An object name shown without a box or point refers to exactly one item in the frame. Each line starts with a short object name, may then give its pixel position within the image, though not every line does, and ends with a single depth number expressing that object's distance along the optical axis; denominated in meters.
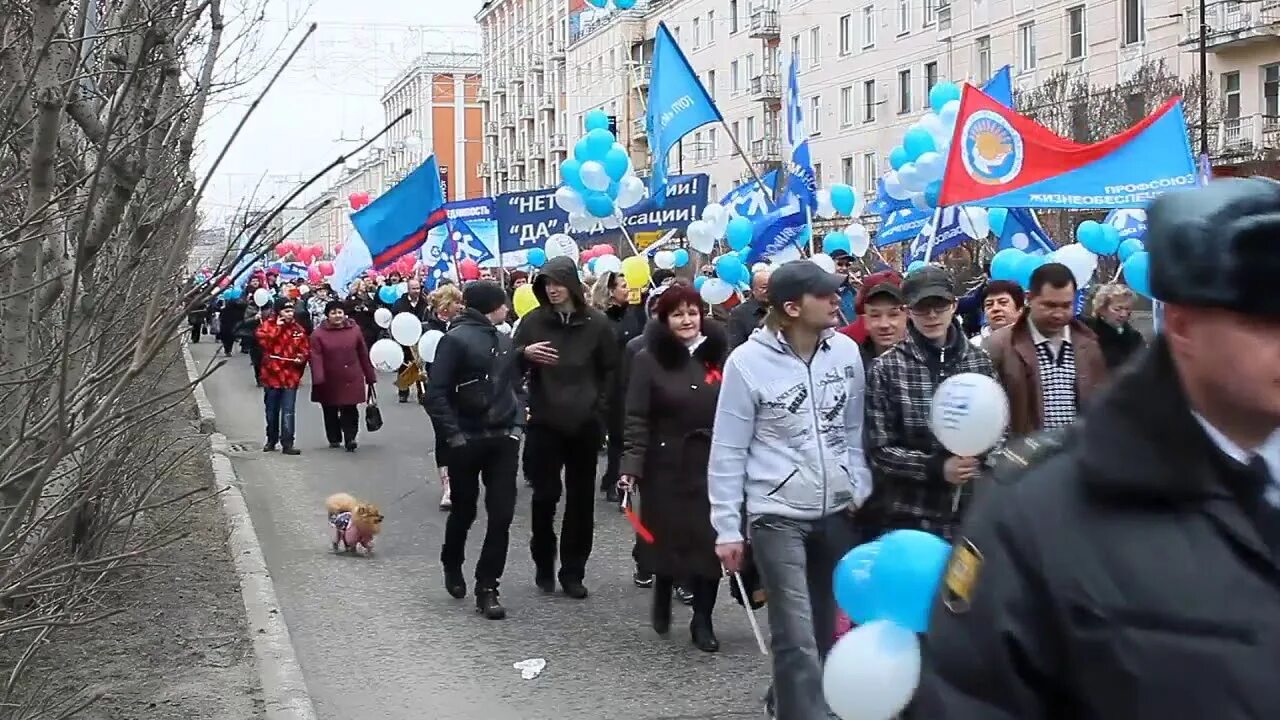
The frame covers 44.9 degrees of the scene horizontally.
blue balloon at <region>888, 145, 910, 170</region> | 18.33
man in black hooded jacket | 8.74
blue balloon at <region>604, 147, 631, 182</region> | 18.33
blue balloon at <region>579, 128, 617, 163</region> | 18.34
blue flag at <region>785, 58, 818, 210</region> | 16.70
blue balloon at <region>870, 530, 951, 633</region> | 3.11
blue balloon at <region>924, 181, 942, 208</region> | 16.62
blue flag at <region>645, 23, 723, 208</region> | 16.66
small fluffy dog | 10.26
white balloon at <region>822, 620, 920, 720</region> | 3.02
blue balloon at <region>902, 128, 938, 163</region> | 16.75
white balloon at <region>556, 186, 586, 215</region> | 19.52
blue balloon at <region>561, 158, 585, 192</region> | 19.05
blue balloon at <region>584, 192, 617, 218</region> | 18.91
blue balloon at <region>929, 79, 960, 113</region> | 18.22
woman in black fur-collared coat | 7.43
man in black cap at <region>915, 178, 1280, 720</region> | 1.61
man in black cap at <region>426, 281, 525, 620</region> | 8.39
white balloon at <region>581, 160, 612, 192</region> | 18.20
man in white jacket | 5.70
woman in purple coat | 16.06
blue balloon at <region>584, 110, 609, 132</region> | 19.03
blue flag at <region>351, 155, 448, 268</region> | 20.92
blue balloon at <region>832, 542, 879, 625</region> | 3.24
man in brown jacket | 6.16
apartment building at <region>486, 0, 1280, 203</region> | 37.06
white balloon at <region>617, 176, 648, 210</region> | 18.97
